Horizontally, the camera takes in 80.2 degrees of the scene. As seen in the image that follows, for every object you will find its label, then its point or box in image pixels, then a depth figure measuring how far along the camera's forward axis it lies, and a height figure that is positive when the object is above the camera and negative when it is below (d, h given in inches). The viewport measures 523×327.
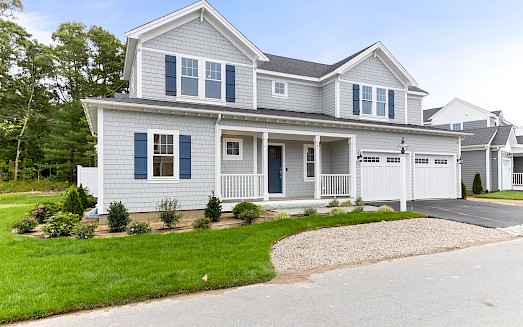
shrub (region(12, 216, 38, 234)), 322.7 -57.2
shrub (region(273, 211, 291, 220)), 392.0 -58.2
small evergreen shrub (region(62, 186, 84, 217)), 394.9 -42.4
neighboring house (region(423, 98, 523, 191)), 860.0 +34.1
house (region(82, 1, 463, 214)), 396.8 +69.2
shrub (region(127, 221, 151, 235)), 309.1 -58.1
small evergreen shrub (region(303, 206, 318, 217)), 419.4 -56.7
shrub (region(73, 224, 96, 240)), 288.8 -57.2
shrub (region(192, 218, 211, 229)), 333.4 -57.6
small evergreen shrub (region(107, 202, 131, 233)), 330.6 -51.1
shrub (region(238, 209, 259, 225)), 369.4 -55.5
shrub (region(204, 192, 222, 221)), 392.2 -50.2
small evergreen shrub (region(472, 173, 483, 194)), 816.3 -40.4
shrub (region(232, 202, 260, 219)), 407.5 -49.7
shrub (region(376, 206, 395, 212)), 442.7 -56.1
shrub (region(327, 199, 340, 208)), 499.5 -53.9
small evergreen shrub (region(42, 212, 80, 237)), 301.4 -54.4
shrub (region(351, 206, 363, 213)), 436.0 -55.4
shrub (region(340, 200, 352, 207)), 508.7 -55.7
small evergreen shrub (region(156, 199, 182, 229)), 339.3 -50.5
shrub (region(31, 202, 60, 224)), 390.6 -52.8
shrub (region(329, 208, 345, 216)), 413.7 -56.5
